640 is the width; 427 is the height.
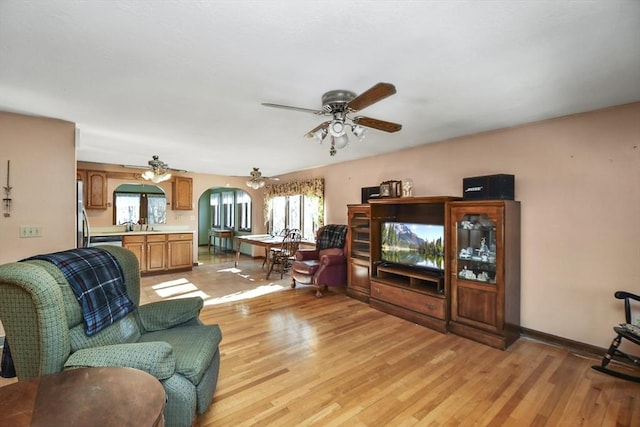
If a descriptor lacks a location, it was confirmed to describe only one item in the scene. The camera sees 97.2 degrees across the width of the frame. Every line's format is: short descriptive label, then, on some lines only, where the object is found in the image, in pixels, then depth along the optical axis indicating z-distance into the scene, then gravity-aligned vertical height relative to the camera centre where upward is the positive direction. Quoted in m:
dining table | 5.73 -0.59
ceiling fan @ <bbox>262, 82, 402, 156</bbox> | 2.12 +0.74
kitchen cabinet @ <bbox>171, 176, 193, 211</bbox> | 6.73 +0.49
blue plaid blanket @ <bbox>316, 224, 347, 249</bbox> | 5.12 -0.43
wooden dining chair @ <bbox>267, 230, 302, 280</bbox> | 5.81 -0.83
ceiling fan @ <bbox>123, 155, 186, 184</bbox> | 4.41 +0.67
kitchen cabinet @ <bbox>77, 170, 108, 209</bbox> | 5.62 +0.50
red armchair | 4.61 -0.84
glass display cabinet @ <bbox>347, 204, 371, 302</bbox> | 4.30 -0.61
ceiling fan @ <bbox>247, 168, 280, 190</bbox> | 5.61 +0.66
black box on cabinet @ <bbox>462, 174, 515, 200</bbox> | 2.99 +0.28
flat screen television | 3.54 -0.43
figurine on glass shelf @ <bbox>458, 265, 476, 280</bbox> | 3.13 -0.68
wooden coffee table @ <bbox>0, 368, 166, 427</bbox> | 0.92 -0.67
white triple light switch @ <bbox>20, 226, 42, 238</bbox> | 2.88 -0.19
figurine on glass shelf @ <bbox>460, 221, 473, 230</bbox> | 3.21 -0.13
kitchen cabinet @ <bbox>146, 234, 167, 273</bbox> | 5.93 -0.83
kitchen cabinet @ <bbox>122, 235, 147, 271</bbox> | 5.68 -0.64
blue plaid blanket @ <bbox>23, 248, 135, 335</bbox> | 1.66 -0.45
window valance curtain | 6.03 +0.55
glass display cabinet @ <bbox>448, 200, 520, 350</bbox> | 2.88 -0.63
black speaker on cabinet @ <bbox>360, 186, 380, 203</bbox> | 4.46 +0.33
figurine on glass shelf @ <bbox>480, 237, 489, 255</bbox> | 3.11 -0.37
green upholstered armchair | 1.38 -0.72
